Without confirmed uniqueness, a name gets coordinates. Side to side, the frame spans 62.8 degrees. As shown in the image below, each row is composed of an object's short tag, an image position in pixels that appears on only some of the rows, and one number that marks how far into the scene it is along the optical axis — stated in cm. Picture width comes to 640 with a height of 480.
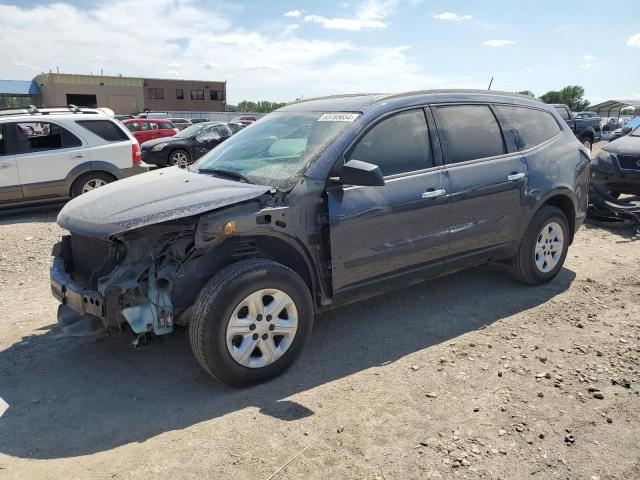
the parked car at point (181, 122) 2978
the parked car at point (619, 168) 824
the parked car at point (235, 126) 2245
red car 2167
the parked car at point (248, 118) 3811
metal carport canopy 5098
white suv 863
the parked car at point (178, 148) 1551
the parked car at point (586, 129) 2252
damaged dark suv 327
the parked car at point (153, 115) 3122
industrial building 5578
